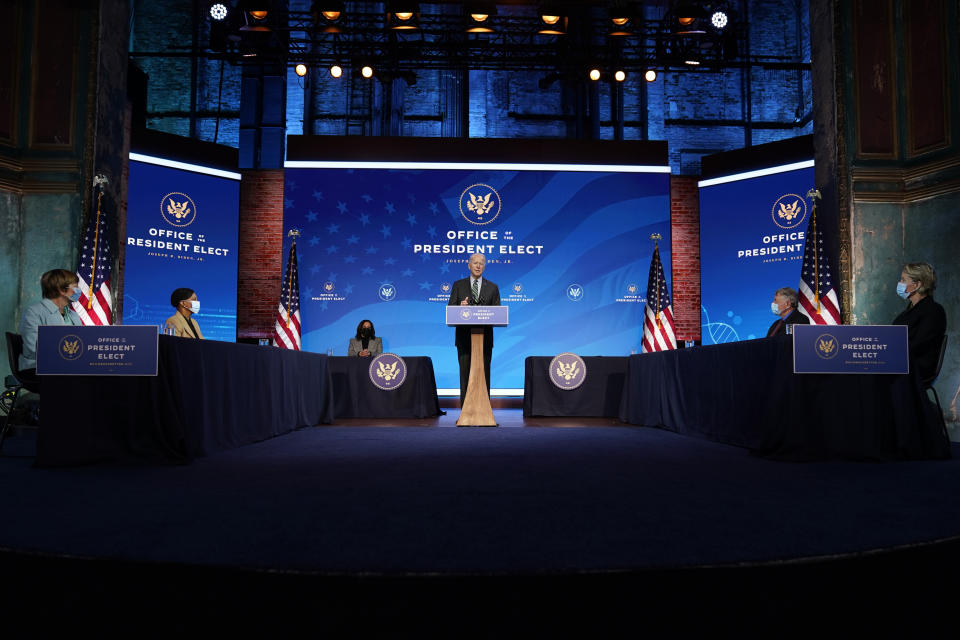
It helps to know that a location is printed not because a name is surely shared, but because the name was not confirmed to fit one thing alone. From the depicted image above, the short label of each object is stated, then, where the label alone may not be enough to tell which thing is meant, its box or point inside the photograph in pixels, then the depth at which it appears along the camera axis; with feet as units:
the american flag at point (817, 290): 17.25
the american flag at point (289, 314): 27.32
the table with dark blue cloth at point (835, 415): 12.85
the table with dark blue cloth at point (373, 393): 23.93
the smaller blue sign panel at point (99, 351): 11.71
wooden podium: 18.63
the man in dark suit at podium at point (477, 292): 20.34
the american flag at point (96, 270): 18.22
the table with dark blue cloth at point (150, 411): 11.75
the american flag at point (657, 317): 24.35
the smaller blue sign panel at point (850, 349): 12.71
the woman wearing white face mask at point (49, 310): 13.35
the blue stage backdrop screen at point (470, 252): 34.58
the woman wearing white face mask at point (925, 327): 14.01
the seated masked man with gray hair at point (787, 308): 18.38
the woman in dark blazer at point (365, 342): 25.63
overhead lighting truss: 31.76
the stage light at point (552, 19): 28.50
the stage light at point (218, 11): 32.60
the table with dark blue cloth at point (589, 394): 24.09
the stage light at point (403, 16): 28.53
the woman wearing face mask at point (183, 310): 17.19
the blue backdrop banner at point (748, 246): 33.37
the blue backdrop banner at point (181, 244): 31.96
